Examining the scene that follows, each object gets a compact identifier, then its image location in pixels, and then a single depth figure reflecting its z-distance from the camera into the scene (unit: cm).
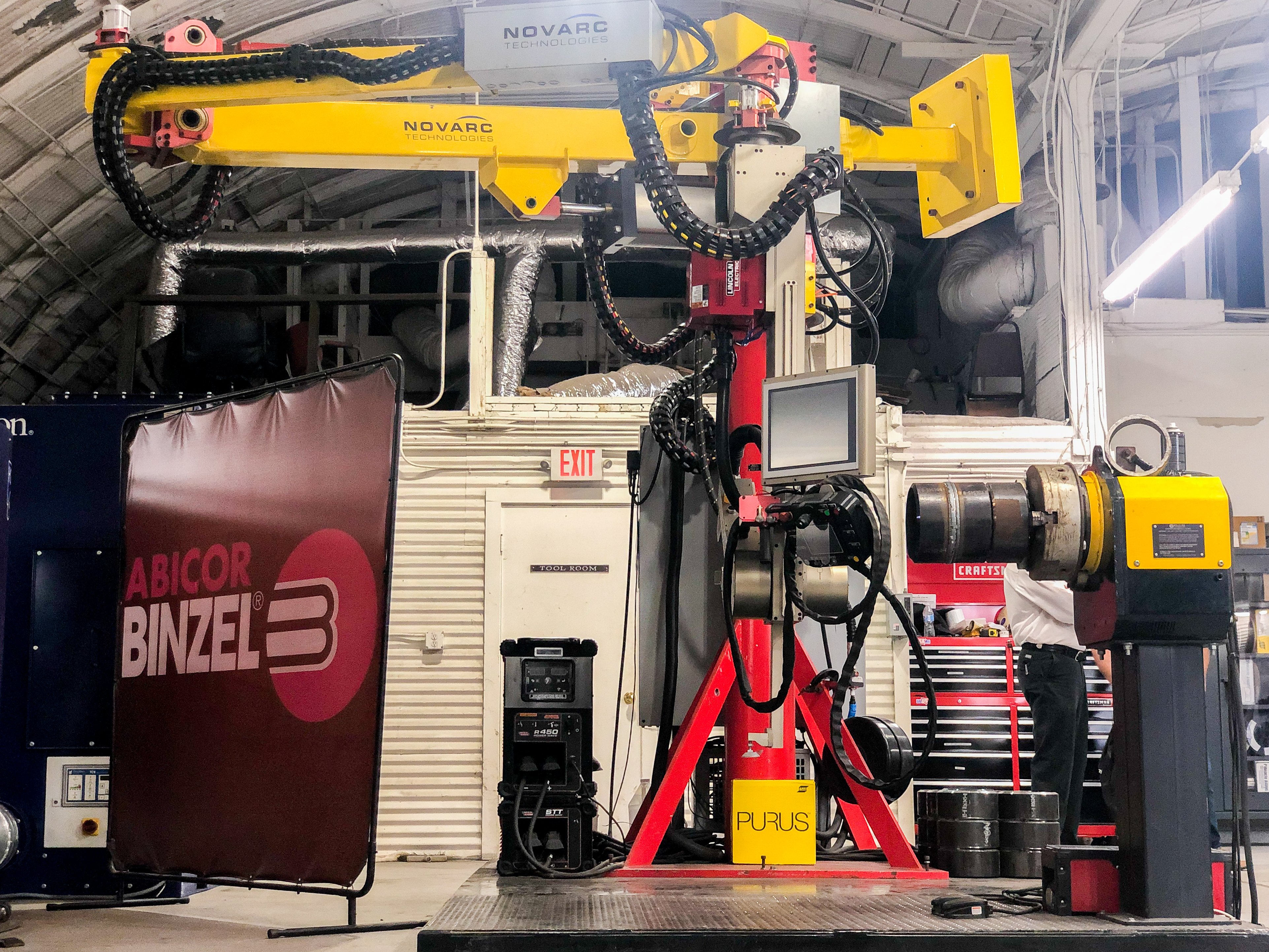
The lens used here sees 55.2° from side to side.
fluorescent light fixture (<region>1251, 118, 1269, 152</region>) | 545
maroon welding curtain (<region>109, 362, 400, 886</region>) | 411
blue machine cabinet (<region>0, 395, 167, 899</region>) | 515
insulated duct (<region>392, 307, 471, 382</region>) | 891
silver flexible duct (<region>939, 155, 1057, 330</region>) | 804
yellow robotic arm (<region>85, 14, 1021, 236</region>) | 423
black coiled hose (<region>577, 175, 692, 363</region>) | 456
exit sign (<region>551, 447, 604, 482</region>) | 724
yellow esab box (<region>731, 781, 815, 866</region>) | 394
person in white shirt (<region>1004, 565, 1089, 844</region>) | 569
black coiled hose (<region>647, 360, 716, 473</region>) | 420
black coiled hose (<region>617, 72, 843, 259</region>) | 375
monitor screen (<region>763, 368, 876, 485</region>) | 356
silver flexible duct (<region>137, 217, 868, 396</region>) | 798
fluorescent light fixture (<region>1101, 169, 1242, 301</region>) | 586
